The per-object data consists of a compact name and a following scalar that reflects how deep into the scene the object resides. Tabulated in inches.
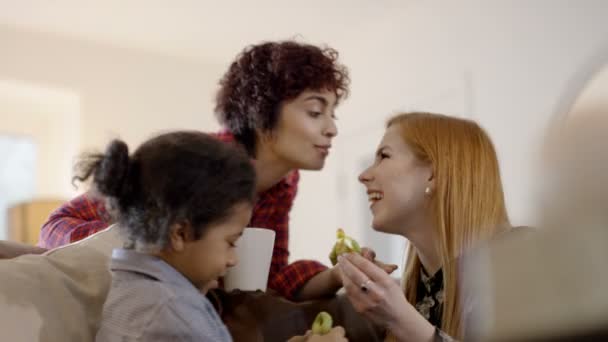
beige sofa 35.7
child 33.5
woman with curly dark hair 60.3
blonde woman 46.6
